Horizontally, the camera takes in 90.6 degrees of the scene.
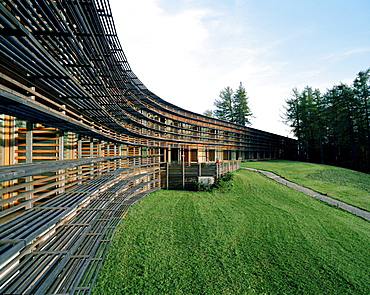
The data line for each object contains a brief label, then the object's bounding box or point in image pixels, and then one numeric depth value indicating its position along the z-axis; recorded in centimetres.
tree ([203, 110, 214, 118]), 7482
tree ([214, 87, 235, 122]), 6325
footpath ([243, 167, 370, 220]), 1436
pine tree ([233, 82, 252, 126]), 6097
